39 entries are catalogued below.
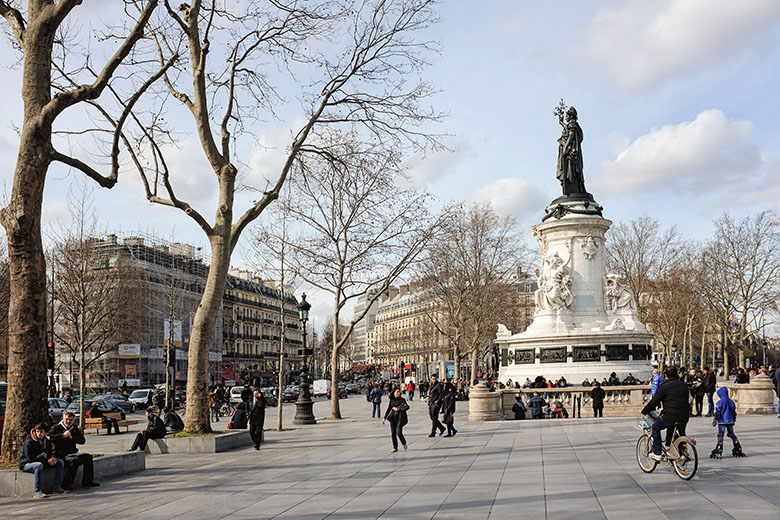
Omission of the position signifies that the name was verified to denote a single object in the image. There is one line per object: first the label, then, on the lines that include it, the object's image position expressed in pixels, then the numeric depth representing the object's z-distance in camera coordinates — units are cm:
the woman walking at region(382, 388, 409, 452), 1669
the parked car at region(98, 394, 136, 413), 3925
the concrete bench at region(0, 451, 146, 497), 1130
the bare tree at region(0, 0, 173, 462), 1215
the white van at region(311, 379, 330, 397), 6431
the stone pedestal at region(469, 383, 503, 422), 2588
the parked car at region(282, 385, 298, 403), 5197
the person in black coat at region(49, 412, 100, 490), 1191
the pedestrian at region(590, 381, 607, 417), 2497
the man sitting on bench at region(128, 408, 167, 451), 1662
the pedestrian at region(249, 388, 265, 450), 1848
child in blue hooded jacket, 1327
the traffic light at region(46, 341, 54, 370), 2716
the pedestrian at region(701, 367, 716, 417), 2393
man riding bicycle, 1134
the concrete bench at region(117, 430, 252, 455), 1697
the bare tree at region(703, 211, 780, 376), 6153
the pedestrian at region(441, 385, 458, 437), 2019
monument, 3488
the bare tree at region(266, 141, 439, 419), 3000
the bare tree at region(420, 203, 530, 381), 4984
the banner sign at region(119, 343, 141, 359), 5762
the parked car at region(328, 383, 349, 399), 6594
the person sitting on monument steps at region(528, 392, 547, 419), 2612
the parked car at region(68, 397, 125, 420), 3591
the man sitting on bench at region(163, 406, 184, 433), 2011
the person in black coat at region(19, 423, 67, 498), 1116
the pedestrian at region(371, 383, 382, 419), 3191
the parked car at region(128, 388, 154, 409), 4416
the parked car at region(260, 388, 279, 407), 4800
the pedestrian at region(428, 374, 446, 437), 1992
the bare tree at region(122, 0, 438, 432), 1738
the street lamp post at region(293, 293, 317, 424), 2785
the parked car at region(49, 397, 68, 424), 2949
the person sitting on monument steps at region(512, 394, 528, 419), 2609
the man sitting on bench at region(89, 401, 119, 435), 2675
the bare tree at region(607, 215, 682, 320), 5994
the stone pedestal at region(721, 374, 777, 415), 2411
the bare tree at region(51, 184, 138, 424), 2771
